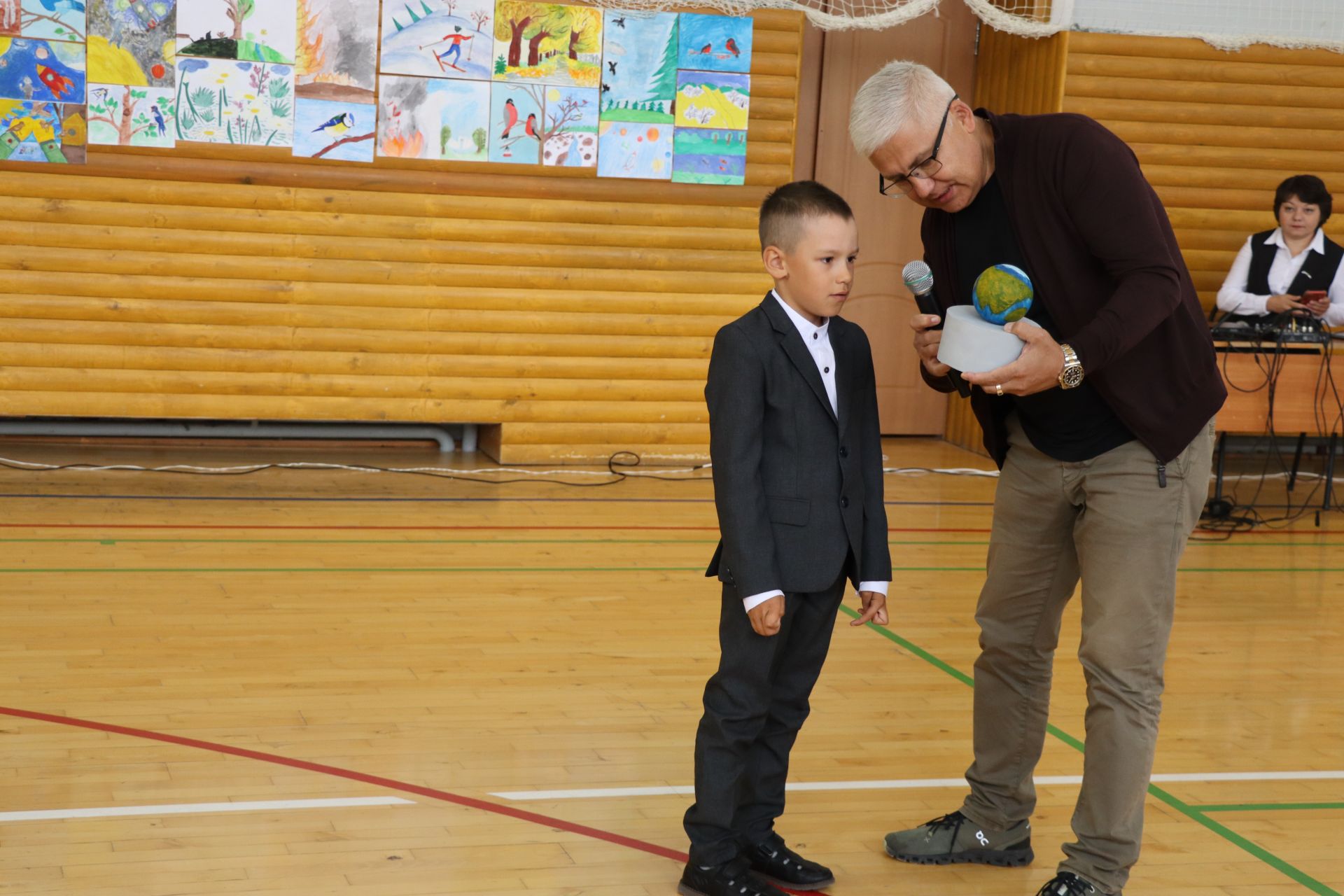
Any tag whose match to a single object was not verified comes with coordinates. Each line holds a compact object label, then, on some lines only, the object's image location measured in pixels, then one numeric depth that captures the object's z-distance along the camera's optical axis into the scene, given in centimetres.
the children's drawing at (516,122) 631
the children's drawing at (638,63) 639
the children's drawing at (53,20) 582
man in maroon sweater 213
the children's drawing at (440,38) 616
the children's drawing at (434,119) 621
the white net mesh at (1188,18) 675
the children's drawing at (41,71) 582
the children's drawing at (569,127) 637
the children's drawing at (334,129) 612
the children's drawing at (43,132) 586
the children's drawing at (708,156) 655
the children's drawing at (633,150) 646
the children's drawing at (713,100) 649
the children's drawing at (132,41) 589
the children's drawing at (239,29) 595
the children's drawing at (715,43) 644
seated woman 625
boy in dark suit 229
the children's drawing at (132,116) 593
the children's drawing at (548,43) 627
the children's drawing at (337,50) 607
